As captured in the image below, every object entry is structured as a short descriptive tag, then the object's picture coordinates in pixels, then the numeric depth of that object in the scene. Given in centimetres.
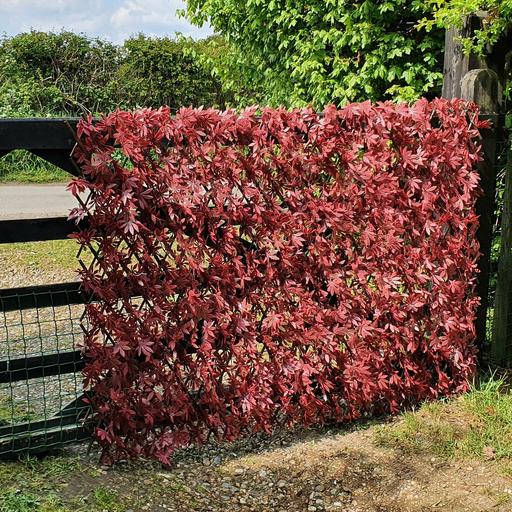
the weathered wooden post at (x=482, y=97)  490
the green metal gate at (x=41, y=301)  353
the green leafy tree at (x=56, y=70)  1505
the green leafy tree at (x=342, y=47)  700
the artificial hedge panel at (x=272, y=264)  369
